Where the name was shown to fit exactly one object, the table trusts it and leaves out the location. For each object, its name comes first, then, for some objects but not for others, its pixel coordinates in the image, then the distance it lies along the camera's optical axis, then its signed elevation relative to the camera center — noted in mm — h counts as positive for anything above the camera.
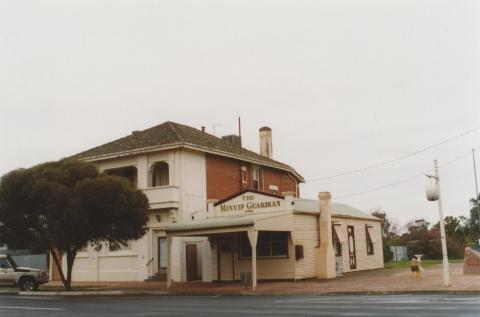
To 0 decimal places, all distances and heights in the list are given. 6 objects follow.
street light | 20000 +1870
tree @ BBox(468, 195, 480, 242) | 71062 +3308
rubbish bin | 24328 -964
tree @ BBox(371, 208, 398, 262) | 67112 +2965
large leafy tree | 24516 +2273
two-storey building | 27719 +1619
